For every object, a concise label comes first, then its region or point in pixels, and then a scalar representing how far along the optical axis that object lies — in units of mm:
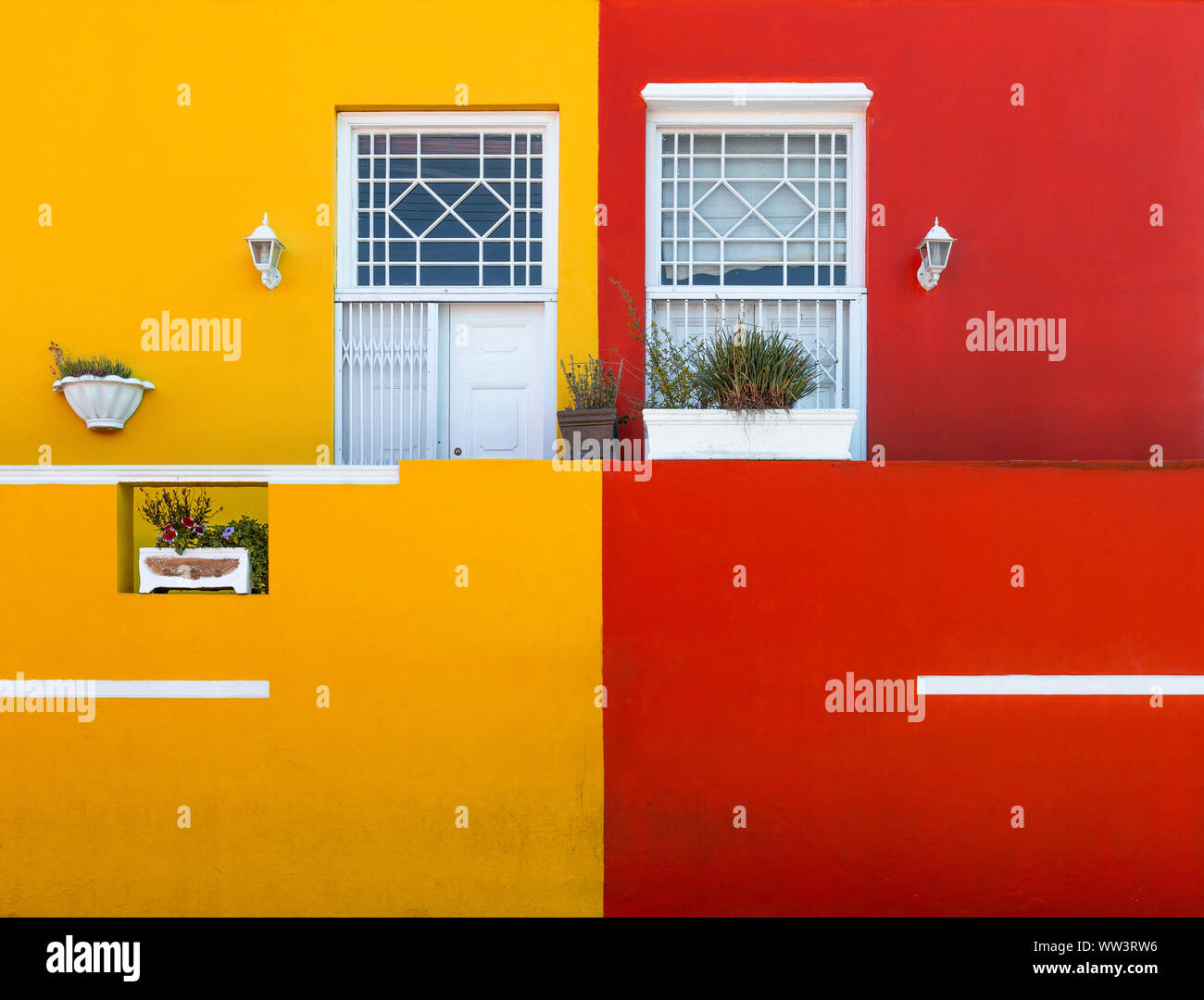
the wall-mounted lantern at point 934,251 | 5961
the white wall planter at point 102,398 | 6020
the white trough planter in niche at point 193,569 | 4816
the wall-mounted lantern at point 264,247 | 6020
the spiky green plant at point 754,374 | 4867
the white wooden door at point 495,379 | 6371
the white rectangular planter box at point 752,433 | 4891
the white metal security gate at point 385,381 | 6336
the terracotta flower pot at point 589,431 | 5797
